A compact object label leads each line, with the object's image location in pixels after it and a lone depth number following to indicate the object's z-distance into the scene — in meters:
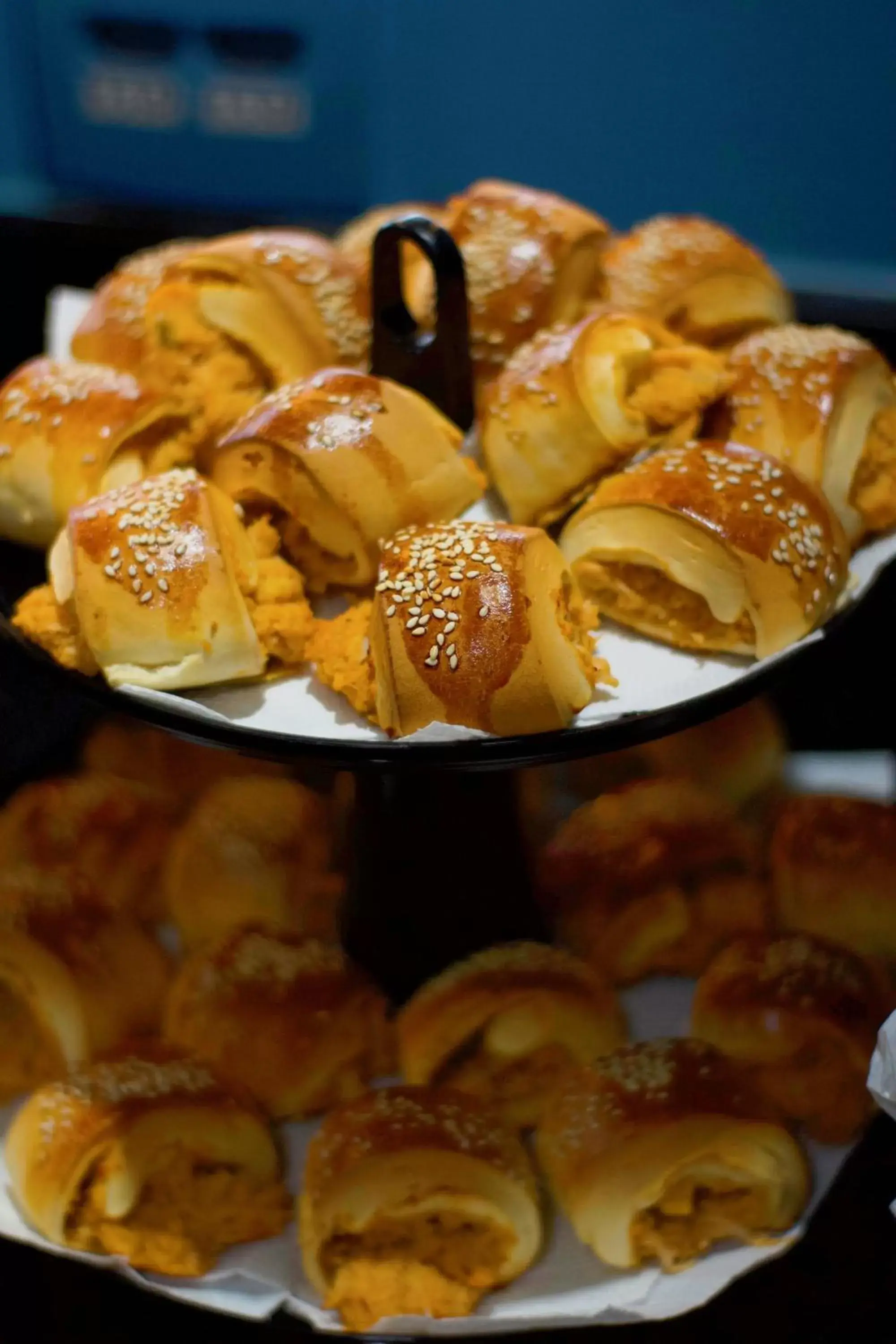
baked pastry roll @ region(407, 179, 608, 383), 0.83
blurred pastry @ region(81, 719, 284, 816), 0.89
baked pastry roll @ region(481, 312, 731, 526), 0.78
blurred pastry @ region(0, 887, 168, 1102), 0.79
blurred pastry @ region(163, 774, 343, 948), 0.83
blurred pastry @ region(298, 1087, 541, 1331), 0.74
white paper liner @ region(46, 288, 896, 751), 0.72
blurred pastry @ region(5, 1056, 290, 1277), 0.75
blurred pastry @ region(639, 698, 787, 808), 0.88
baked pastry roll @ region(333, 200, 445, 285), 0.85
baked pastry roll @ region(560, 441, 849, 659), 0.74
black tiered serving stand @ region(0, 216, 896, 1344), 0.71
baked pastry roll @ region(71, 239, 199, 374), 0.85
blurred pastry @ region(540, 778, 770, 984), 0.82
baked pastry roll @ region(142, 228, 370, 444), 0.81
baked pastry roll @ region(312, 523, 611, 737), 0.71
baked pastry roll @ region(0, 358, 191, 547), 0.78
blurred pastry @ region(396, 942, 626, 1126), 0.78
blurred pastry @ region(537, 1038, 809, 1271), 0.74
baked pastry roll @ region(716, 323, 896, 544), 0.79
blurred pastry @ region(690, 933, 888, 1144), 0.77
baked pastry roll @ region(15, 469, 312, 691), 0.73
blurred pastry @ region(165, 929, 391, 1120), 0.78
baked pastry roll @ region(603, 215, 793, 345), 0.84
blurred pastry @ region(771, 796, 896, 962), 0.81
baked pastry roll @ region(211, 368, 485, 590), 0.75
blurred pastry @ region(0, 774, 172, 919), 0.84
